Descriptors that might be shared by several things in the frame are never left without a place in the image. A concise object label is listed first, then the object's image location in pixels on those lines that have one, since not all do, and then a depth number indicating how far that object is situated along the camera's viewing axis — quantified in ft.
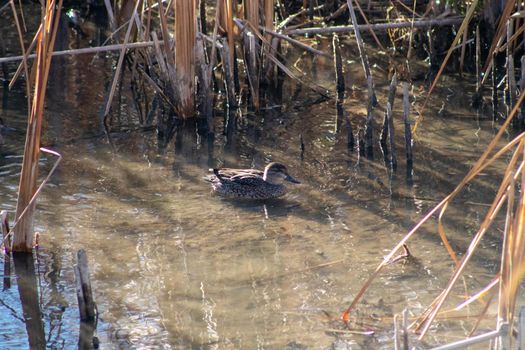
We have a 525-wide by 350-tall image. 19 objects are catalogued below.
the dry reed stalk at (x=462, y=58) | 58.99
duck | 47.19
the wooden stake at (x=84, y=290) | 31.76
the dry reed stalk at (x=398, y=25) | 59.52
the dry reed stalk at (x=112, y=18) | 55.86
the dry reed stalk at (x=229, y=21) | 55.77
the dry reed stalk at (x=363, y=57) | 51.31
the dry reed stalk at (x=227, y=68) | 56.75
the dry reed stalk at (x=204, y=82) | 55.16
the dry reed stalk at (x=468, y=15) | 39.00
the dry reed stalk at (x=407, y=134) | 49.62
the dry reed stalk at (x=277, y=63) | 56.03
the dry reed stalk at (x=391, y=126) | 49.90
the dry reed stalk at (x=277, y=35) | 57.83
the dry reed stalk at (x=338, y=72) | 61.57
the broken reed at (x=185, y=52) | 51.90
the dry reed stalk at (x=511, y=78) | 54.44
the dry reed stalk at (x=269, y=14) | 58.18
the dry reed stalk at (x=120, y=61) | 51.25
